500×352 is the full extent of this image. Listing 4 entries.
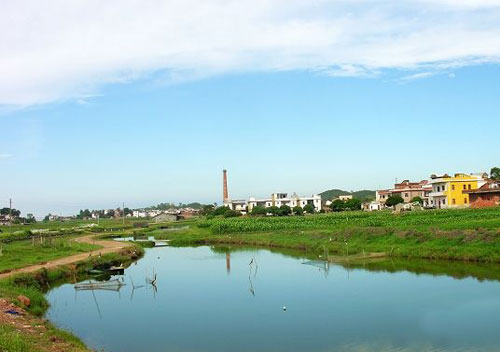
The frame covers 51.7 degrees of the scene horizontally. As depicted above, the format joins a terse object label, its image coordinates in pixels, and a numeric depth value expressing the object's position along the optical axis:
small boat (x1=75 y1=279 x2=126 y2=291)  27.68
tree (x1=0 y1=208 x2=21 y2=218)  146.25
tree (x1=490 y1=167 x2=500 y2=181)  94.64
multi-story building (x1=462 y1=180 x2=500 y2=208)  56.22
